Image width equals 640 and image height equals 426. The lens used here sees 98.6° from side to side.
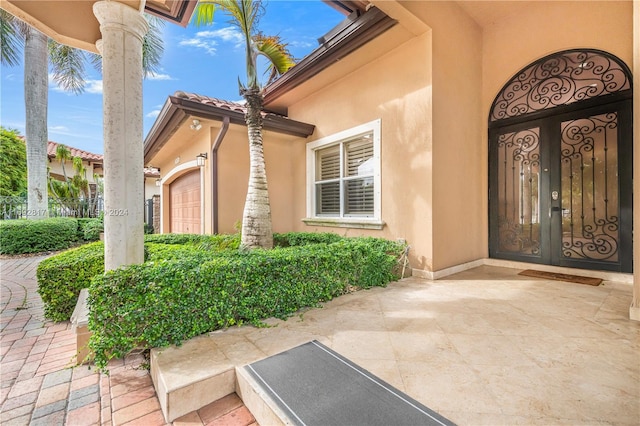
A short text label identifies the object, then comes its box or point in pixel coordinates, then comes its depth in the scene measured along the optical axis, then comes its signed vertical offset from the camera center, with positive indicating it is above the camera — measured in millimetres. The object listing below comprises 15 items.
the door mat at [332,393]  1439 -1078
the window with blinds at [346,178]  5598 +733
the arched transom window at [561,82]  4246 +2150
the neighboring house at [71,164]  15664 +2967
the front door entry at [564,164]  4164 +783
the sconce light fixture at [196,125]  5588 +1817
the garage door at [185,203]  7371 +294
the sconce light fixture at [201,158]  6129 +1225
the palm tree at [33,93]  9648 +4315
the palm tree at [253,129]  4320 +1384
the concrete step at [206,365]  1696 -1072
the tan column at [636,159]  2518 +461
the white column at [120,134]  2582 +754
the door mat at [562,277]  4088 -1058
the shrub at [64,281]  3408 -832
